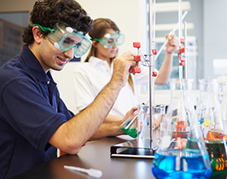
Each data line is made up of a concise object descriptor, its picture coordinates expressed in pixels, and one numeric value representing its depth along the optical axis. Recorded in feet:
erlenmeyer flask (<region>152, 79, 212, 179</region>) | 1.82
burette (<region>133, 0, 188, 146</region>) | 3.56
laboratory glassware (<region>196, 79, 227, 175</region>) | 2.19
